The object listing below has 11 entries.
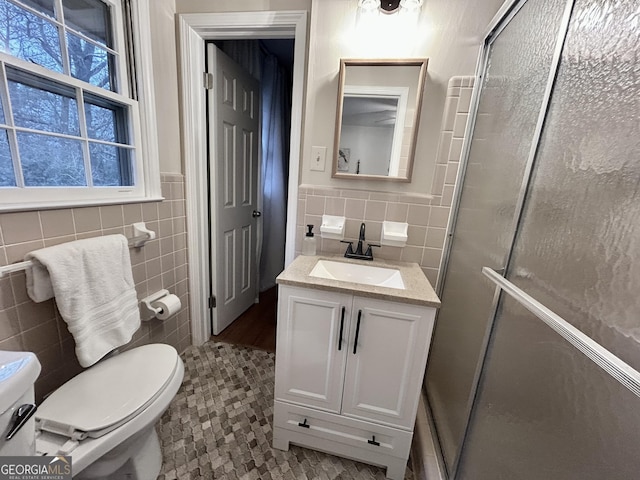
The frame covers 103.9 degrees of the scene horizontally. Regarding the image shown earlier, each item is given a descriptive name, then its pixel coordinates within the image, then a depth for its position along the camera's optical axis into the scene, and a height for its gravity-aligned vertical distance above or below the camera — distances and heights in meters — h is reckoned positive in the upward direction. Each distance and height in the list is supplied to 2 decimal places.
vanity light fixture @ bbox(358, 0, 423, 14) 1.15 +0.81
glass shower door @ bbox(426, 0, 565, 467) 0.81 -0.01
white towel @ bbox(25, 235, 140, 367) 0.86 -0.47
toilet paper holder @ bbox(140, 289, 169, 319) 1.36 -0.72
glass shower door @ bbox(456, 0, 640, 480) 0.45 -0.16
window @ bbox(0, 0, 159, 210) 0.84 +0.20
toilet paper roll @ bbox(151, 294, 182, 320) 1.40 -0.76
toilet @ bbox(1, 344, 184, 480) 0.75 -0.79
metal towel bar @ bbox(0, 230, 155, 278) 0.78 -0.35
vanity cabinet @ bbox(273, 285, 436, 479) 0.98 -0.78
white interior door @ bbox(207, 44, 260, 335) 1.64 -0.07
